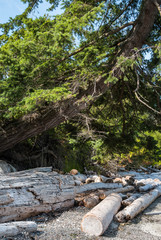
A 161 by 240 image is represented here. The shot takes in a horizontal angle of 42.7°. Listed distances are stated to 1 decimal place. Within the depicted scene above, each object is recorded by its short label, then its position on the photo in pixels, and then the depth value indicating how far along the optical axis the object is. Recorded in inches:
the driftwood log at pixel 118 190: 201.8
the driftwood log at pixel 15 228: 106.8
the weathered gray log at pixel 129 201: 191.0
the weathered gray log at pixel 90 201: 183.3
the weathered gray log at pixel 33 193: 141.6
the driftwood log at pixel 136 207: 157.4
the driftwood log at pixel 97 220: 124.6
